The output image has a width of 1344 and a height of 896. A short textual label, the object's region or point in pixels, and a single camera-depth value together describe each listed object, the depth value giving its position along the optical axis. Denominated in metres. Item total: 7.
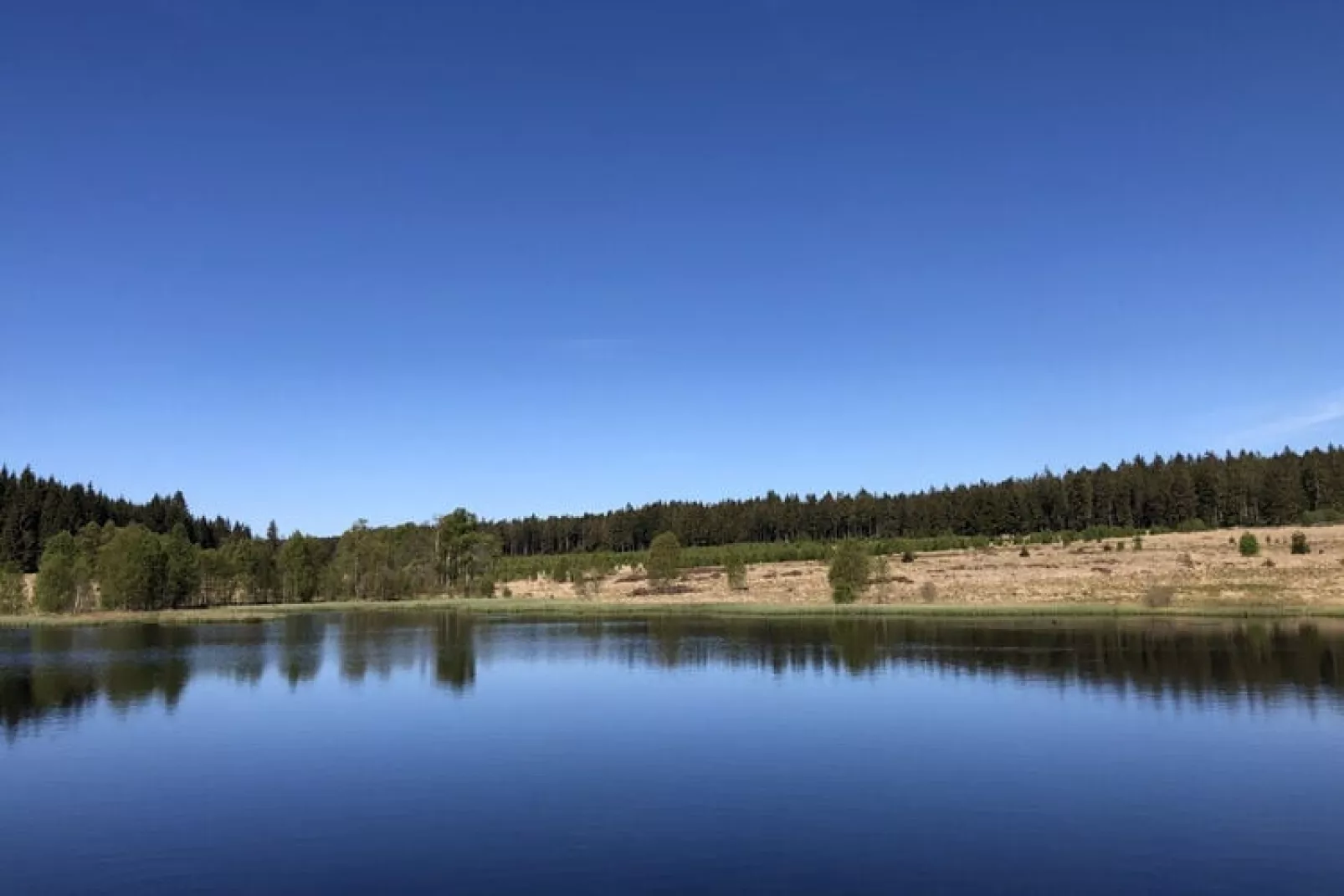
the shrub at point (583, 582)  116.81
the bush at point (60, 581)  104.12
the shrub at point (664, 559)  113.50
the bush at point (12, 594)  107.81
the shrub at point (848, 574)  85.00
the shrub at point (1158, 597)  76.19
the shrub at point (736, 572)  106.94
